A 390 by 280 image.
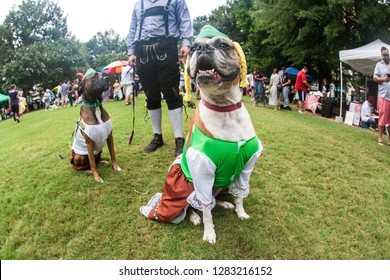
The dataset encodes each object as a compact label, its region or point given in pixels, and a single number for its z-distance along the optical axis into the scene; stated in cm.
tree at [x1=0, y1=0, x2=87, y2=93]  3266
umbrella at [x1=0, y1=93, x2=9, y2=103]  2460
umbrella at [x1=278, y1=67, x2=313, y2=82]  1981
